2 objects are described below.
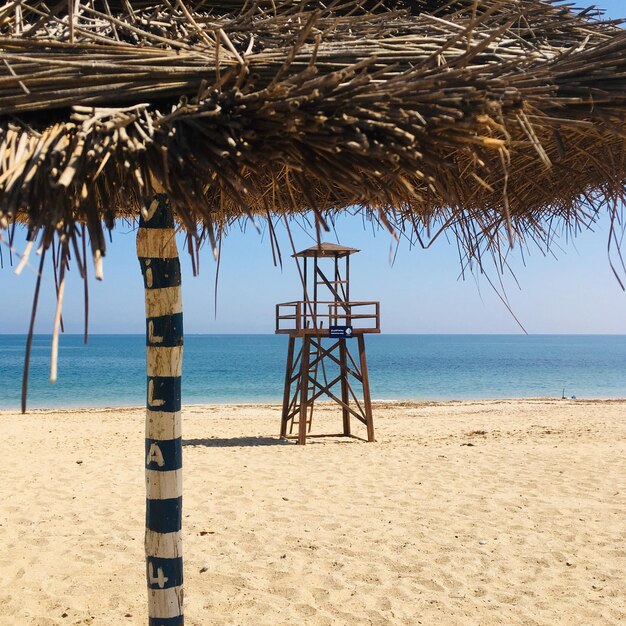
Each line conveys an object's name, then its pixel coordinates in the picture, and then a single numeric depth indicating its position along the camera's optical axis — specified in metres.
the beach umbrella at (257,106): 1.61
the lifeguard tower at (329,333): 10.91
